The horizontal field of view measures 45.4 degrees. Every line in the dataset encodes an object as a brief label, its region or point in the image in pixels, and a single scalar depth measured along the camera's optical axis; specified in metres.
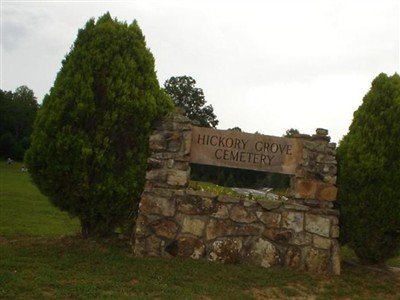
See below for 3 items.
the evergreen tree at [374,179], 7.11
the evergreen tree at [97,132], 7.20
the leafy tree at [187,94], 32.81
